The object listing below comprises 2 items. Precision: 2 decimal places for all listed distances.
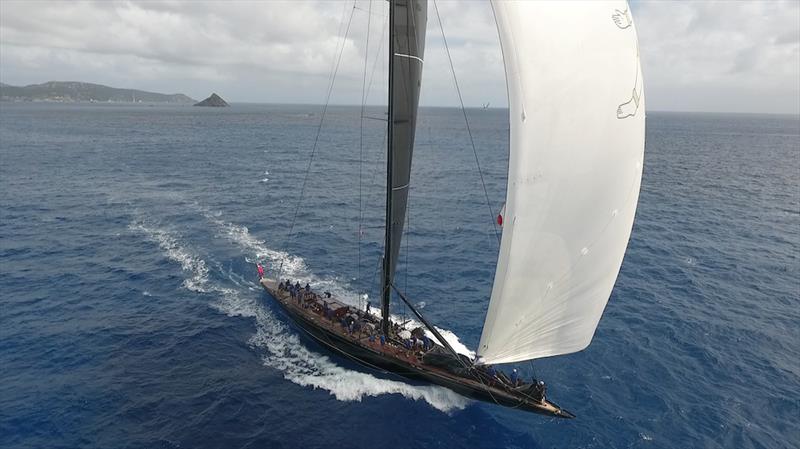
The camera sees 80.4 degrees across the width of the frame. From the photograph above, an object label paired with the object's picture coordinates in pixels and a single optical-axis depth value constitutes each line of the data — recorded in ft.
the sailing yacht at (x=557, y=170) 49.67
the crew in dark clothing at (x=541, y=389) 72.08
